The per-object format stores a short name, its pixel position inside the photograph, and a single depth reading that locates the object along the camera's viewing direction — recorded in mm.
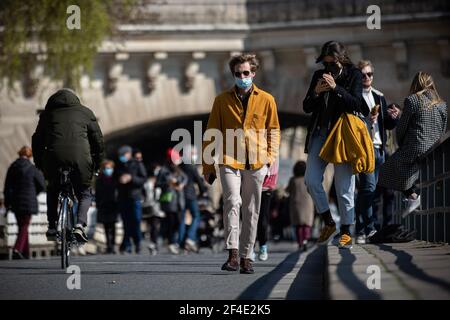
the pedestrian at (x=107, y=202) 24203
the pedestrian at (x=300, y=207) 22703
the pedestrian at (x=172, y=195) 24234
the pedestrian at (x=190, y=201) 24562
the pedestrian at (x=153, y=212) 25266
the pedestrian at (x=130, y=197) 23984
